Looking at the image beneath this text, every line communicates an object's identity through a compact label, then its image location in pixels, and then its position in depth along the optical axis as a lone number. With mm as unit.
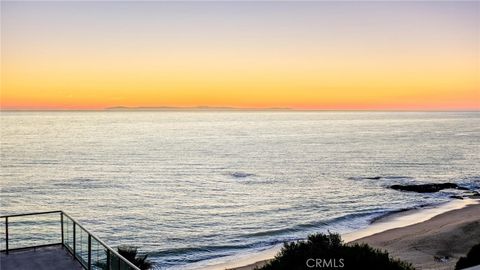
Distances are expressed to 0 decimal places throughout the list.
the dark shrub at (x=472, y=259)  14698
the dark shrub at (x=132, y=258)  15414
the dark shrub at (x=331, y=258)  10945
